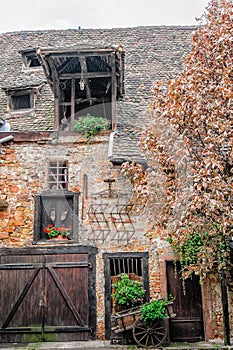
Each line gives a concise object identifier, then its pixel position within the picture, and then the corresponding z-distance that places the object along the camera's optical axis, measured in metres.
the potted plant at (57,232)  8.95
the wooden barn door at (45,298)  8.41
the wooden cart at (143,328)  7.69
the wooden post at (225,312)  7.48
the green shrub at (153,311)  7.68
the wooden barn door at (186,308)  8.54
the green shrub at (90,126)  9.52
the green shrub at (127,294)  8.17
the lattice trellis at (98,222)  8.91
